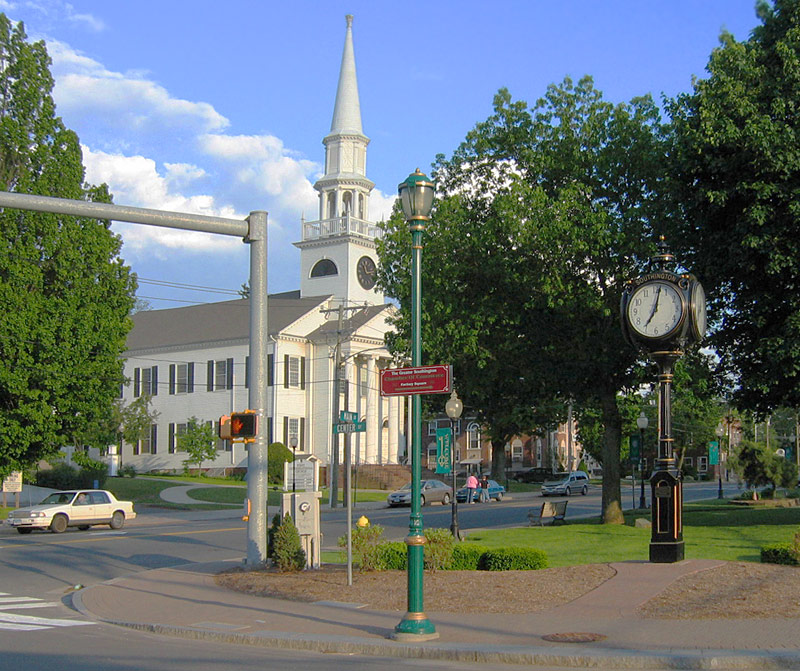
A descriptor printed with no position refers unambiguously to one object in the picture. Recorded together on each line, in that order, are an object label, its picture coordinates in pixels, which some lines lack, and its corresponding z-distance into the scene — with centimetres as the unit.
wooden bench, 2807
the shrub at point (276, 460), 5925
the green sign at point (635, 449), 3988
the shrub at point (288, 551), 1747
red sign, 1162
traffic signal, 1681
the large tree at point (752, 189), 2158
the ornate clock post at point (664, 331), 1589
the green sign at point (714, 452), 5131
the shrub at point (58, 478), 5194
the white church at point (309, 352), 6819
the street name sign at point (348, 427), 1747
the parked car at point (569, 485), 6320
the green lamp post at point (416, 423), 1111
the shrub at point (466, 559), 1730
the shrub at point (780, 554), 1541
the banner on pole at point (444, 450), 2839
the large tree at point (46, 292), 3741
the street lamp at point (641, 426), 3722
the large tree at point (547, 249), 2706
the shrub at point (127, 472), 6588
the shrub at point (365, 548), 1725
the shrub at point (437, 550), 1688
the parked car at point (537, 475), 8519
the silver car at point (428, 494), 4803
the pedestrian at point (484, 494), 5312
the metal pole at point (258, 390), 1769
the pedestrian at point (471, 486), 5159
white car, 3183
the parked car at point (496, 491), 5594
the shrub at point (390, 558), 1741
